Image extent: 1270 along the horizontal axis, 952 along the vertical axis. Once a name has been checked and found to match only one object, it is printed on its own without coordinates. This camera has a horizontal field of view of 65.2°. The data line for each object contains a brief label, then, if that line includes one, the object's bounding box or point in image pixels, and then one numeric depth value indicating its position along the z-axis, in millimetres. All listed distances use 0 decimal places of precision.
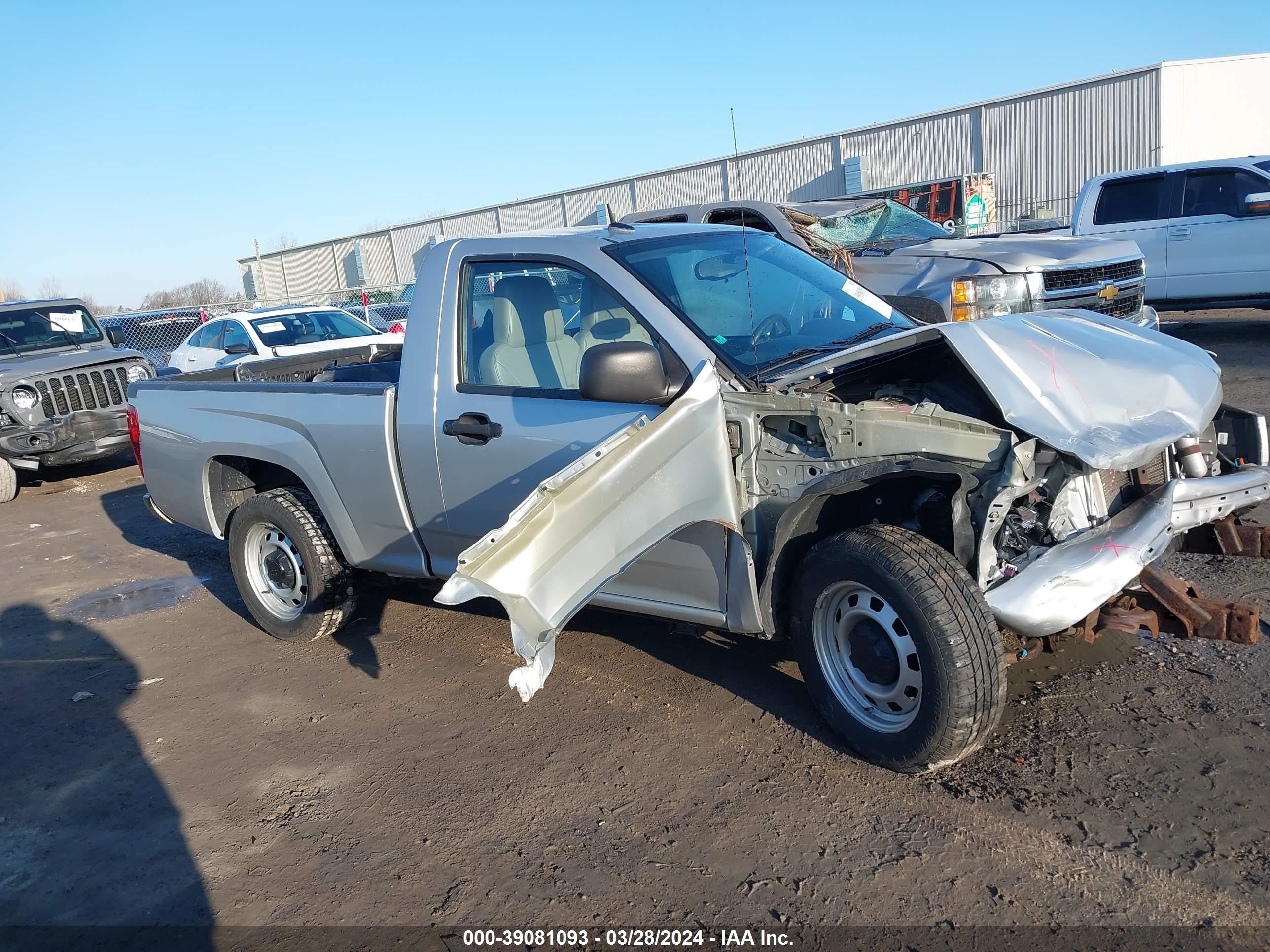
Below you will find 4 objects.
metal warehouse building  25734
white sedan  13422
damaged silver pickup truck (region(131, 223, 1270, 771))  3211
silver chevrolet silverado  8305
